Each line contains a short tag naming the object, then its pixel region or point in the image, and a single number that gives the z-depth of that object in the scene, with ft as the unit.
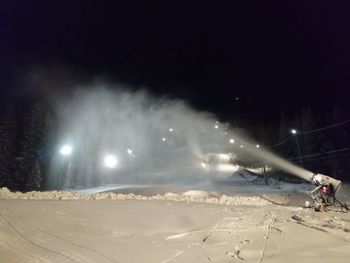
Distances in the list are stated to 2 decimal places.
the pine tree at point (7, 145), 147.70
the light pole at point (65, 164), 165.37
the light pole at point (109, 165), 197.26
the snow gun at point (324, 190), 47.37
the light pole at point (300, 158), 163.47
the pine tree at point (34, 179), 149.07
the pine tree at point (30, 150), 150.61
